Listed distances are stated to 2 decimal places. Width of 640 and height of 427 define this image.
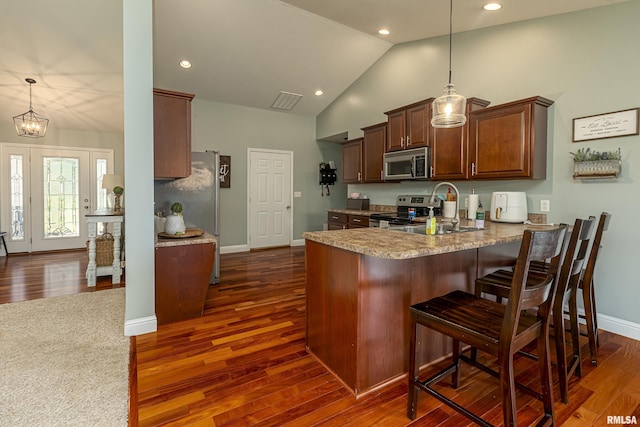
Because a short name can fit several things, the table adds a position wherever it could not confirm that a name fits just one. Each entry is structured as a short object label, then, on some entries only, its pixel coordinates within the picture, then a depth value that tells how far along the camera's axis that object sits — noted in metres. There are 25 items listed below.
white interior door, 6.03
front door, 5.56
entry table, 3.82
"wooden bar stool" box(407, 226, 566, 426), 1.25
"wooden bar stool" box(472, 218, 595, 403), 1.63
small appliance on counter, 3.02
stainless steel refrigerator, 3.69
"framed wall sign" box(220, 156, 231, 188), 5.61
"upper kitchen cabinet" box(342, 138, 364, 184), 5.04
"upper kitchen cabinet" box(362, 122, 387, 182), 4.52
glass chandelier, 4.02
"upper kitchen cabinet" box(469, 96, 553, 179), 2.86
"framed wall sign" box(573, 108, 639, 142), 2.47
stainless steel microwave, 3.79
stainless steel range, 4.05
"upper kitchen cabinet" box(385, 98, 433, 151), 3.76
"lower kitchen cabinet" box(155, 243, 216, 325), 2.69
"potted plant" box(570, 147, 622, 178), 2.51
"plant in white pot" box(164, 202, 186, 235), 3.00
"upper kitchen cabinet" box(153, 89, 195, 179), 2.78
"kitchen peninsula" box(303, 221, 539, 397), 1.73
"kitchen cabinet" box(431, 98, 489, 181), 3.37
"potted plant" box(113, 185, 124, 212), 4.43
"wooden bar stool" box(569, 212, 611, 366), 1.99
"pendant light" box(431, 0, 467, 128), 2.39
